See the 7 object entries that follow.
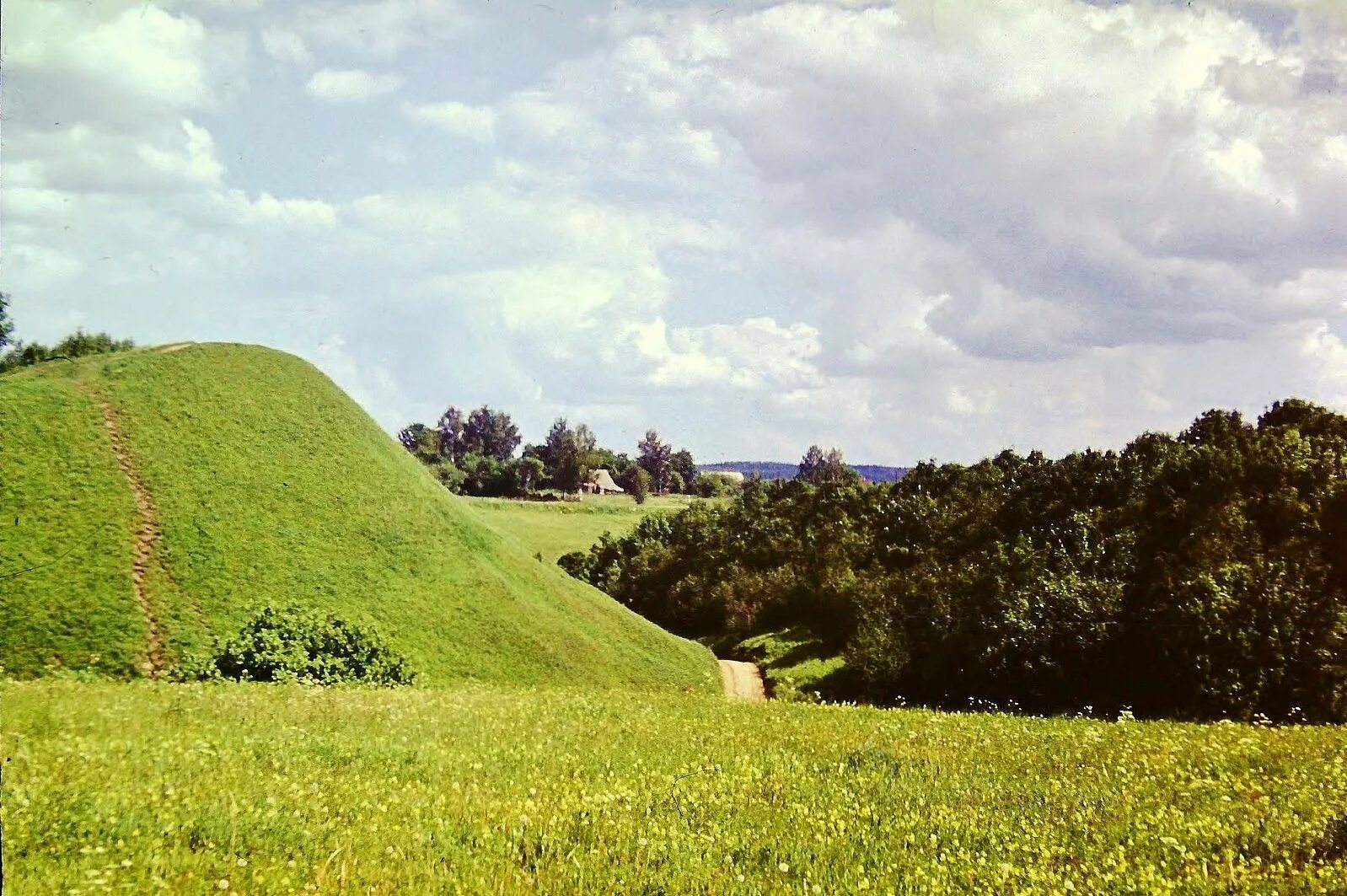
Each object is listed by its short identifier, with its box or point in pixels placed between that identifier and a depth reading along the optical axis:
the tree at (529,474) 169.38
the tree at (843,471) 153.45
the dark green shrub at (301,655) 26.98
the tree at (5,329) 67.38
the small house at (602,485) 181.88
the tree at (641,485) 160.38
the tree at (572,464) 169.12
